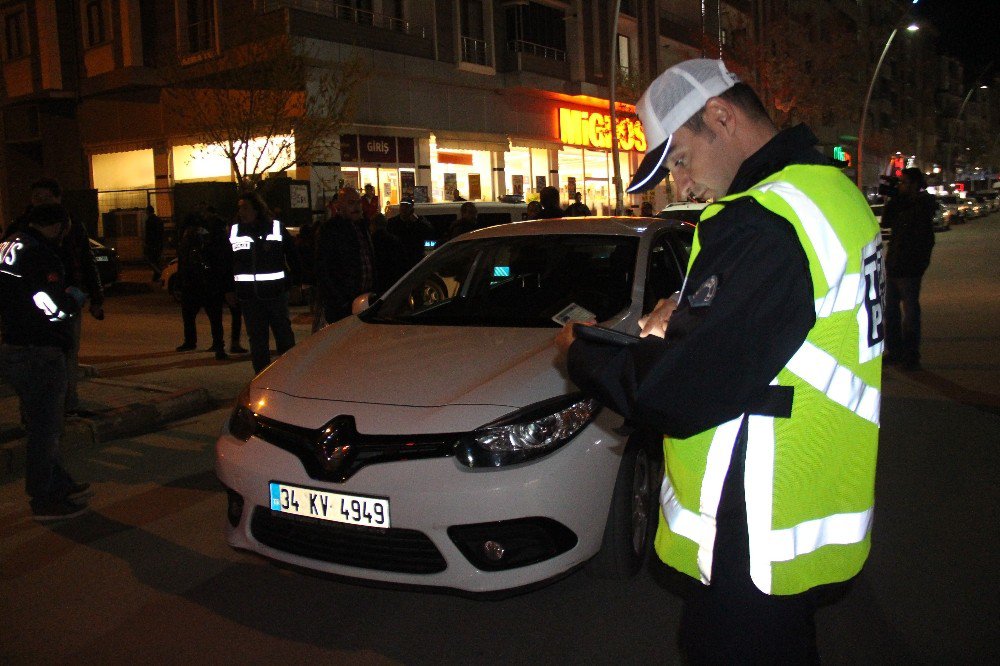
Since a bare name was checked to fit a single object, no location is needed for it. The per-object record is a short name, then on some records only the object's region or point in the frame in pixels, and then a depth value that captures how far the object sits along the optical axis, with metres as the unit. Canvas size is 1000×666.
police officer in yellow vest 1.61
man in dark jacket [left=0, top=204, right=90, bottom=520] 5.12
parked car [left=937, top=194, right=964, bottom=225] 45.54
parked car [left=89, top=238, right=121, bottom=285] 19.44
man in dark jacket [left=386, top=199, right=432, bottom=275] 11.74
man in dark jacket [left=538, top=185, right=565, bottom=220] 11.92
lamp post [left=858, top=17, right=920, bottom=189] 33.20
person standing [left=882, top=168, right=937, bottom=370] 8.94
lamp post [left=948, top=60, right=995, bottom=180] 87.38
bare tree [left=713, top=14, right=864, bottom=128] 43.19
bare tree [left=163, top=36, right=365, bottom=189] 21.02
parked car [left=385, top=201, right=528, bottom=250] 15.52
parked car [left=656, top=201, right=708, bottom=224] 10.63
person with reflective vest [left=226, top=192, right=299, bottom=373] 8.48
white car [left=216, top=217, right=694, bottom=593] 3.53
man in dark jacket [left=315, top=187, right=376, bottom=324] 8.68
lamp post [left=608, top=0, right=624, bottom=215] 22.86
